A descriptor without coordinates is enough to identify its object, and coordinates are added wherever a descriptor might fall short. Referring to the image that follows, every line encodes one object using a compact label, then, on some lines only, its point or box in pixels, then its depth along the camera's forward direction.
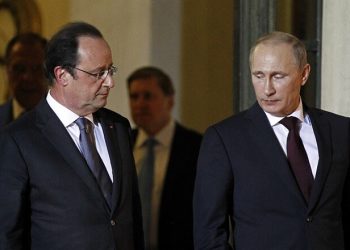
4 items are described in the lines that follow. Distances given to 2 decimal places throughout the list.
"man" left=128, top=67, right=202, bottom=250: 13.00
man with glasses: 9.62
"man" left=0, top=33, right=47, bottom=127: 12.70
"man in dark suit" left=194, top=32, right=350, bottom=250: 10.08
